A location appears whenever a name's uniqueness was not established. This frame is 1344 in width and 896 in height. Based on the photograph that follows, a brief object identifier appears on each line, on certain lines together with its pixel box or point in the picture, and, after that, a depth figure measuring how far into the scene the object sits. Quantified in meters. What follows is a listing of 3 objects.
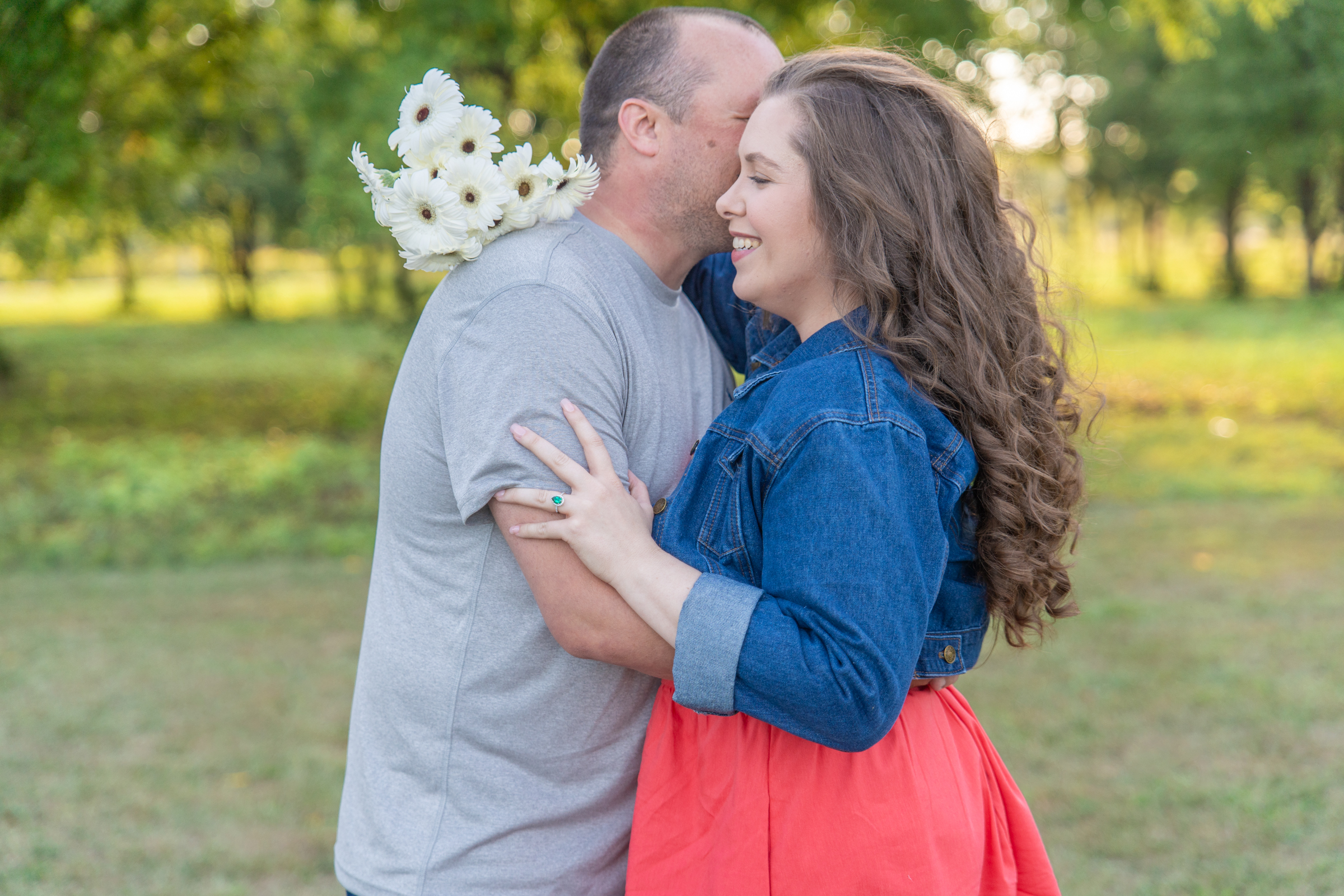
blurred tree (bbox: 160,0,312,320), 7.44
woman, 1.57
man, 1.74
